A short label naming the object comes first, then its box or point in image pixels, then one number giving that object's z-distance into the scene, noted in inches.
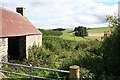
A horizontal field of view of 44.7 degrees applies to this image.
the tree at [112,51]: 284.3
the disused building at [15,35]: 403.0
